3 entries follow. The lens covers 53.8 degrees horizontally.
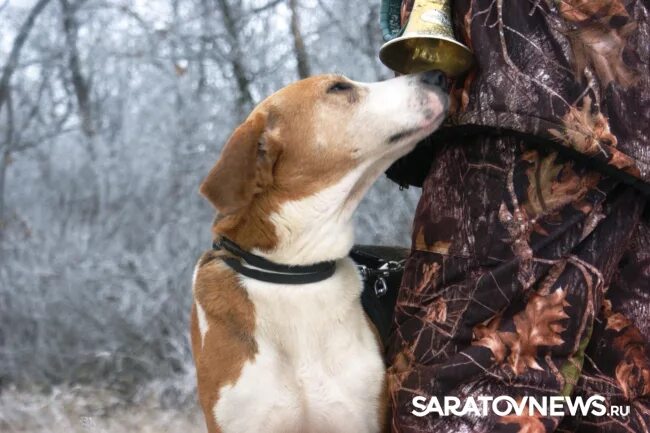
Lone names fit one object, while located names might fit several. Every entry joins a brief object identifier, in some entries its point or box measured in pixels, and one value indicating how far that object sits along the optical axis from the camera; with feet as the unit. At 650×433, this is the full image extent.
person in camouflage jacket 3.98
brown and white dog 5.29
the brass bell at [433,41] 4.42
